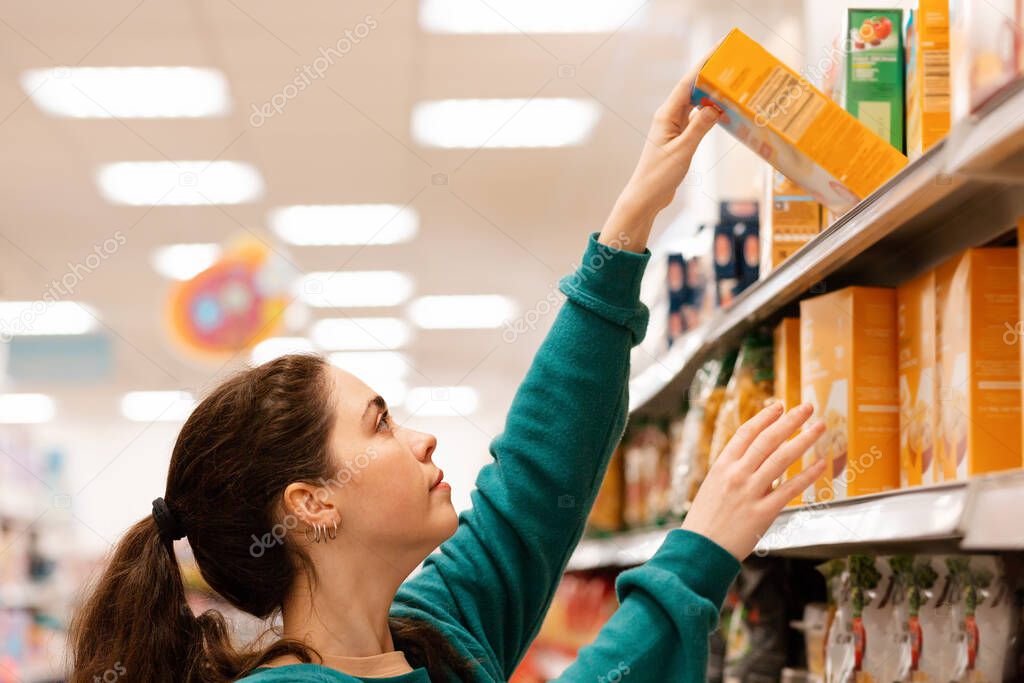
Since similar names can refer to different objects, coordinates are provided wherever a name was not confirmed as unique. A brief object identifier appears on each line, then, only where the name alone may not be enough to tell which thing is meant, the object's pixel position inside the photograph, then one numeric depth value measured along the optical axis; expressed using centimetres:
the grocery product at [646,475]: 286
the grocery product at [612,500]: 334
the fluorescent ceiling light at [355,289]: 816
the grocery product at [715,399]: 224
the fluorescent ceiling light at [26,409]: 1183
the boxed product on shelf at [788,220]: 187
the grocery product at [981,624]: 134
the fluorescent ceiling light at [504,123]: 521
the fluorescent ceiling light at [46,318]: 884
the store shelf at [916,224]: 93
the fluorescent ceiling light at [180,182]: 594
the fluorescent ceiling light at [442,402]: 1284
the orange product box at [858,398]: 147
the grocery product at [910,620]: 150
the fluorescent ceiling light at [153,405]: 1206
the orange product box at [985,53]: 92
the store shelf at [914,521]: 92
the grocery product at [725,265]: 225
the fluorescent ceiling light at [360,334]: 962
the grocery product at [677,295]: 266
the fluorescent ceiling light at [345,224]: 670
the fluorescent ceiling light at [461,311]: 895
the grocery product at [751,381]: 195
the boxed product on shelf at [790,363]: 179
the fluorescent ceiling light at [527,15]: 420
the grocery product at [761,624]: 220
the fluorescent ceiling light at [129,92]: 475
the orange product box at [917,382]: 135
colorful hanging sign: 670
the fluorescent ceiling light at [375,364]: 1099
